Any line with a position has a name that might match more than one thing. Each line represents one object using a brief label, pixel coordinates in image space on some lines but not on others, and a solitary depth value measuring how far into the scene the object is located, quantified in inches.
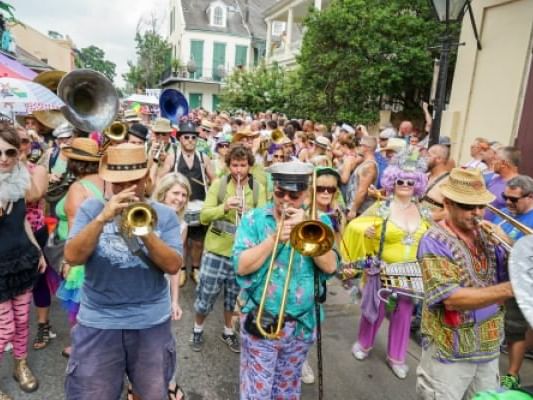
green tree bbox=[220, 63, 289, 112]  803.4
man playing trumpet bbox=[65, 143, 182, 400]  89.5
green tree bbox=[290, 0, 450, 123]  444.5
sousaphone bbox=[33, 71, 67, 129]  265.1
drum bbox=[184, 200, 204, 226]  203.2
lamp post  196.7
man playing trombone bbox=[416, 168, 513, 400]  91.9
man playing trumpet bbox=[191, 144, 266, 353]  160.2
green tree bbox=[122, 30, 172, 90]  1667.1
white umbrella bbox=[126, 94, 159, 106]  593.9
